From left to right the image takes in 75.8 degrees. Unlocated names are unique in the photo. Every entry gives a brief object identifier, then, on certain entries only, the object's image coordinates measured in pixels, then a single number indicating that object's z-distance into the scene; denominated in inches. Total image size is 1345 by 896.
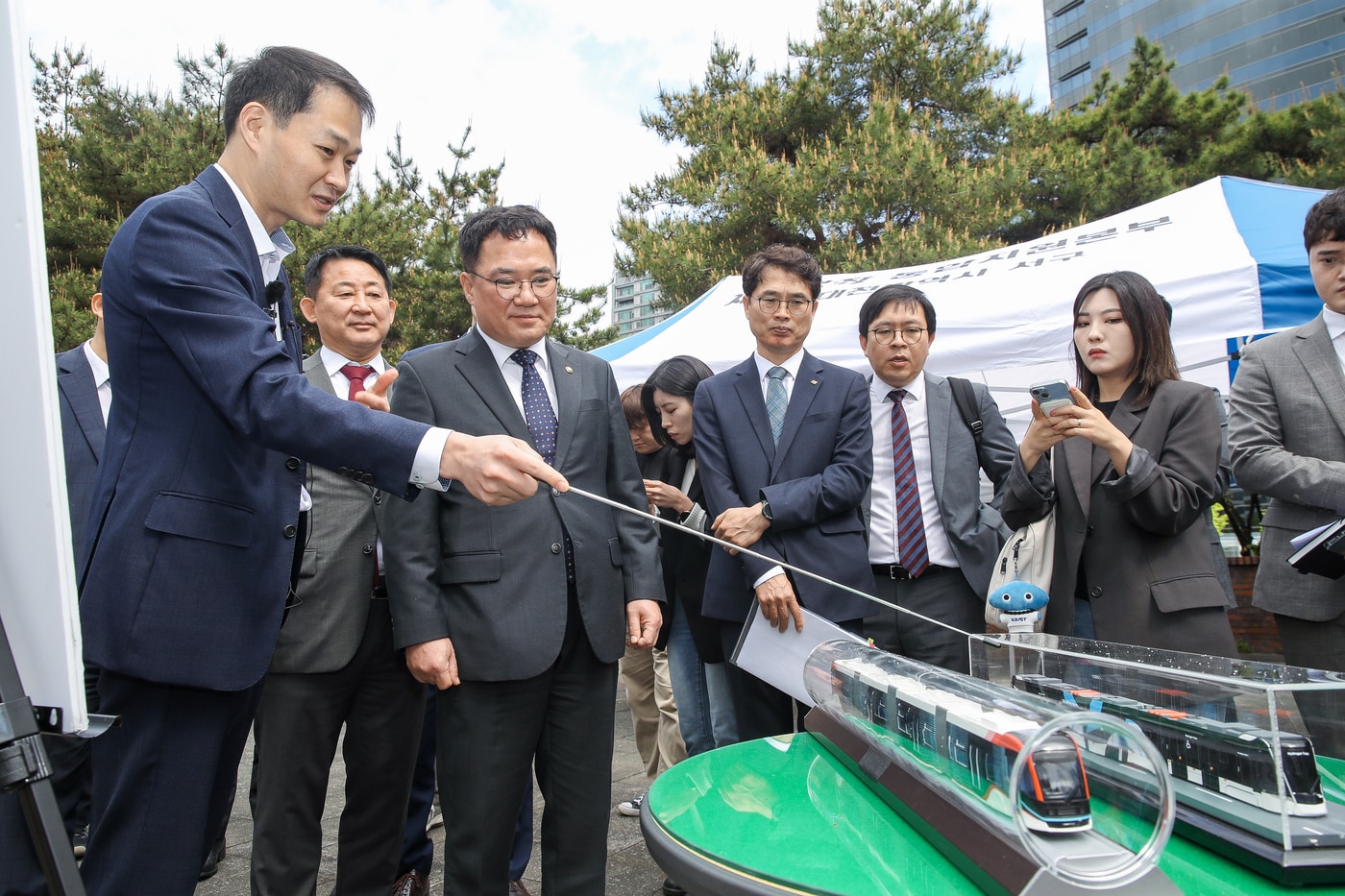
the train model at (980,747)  39.2
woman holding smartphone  84.9
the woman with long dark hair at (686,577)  126.2
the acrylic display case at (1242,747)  41.0
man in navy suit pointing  56.9
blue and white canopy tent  141.2
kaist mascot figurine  79.1
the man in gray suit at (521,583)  81.7
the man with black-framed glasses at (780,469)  101.9
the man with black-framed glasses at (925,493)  108.3
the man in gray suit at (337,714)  94.1
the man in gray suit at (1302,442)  92.5
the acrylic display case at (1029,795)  37.9
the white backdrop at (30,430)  37.6
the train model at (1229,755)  42.8
